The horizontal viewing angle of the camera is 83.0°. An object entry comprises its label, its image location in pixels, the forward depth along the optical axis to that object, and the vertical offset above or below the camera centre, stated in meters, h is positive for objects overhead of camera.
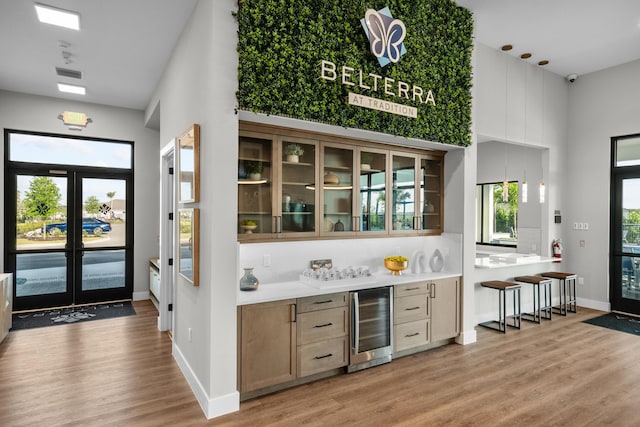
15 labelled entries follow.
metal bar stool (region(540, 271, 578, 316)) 5.56 -1.29
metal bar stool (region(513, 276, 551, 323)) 5.24 -1.40
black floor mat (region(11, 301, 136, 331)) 5.07 -1.56
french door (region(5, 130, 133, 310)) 5.68 -0.35
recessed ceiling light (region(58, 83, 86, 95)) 5.34 +1.86
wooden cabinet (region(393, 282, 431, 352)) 3.83 -1.13
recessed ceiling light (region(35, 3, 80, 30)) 3.36 +1.89
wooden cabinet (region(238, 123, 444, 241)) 3.36 +0.27
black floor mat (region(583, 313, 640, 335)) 4.91 -1.59
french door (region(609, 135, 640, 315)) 5.55 -0.22
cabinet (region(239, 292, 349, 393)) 2.95 -1.11
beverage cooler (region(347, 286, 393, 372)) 3.49 -1.16
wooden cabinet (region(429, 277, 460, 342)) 4.12 -1.12
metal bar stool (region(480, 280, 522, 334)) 4.71 -1.34
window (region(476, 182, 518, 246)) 7.36 -0.09
